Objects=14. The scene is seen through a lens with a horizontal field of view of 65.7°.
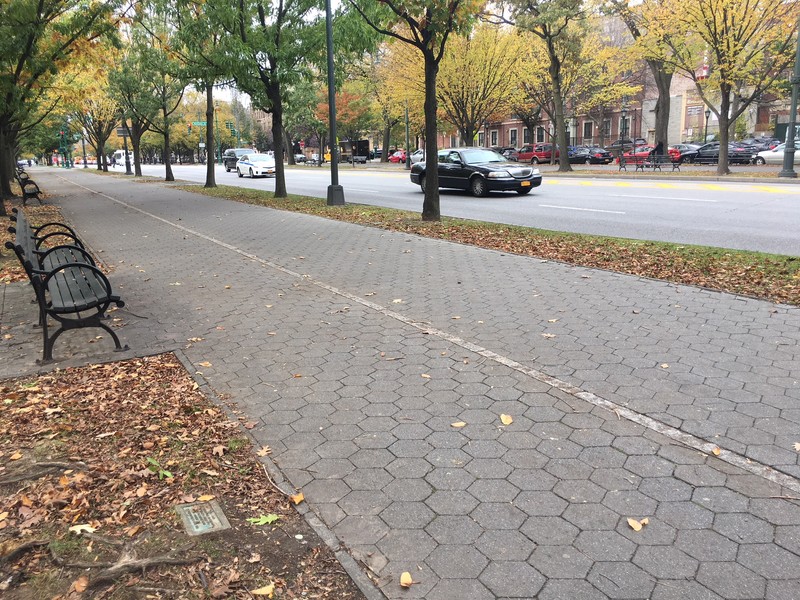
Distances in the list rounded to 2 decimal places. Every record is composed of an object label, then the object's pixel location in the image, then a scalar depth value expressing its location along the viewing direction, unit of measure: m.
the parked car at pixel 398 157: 59.97
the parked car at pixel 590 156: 43.19
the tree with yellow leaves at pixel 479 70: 33.72
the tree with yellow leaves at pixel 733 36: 22.22
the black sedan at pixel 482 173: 19.17
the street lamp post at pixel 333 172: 17.23
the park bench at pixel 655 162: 31.05
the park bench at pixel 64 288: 5.13
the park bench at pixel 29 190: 20.98
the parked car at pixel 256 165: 37.72
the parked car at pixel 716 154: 34.56
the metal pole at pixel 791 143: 22.03
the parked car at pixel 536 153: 45.50
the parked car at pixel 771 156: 32.31
